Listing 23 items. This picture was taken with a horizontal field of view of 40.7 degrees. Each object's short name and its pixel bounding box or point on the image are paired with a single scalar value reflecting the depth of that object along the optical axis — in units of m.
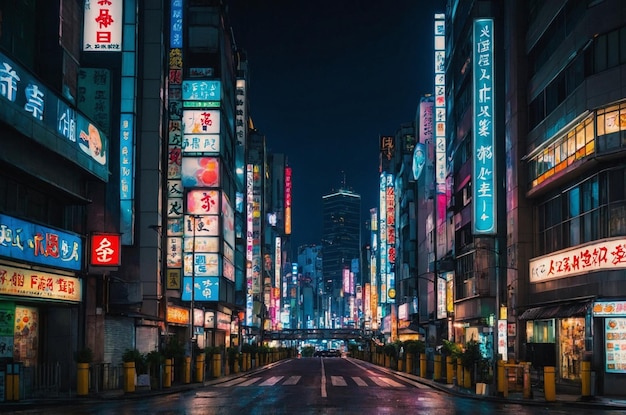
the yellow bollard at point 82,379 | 30.66
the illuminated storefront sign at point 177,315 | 54.69
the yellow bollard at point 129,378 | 33.00
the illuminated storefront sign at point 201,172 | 68.44
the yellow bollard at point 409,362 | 58.16
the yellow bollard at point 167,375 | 37.47
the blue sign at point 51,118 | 27.66
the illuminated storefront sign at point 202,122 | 69.44
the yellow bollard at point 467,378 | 39.16
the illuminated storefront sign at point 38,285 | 29.06
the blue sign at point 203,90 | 70.44
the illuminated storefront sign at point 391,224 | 123.00
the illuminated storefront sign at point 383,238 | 125.65
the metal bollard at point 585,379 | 30.75
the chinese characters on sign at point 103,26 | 46.03
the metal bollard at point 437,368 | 45.69
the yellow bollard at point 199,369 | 42.03
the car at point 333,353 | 134.75
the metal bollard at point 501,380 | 32.78
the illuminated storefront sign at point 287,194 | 177.75
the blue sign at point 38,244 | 28.50
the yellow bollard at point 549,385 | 30.55
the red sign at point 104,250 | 36.19
